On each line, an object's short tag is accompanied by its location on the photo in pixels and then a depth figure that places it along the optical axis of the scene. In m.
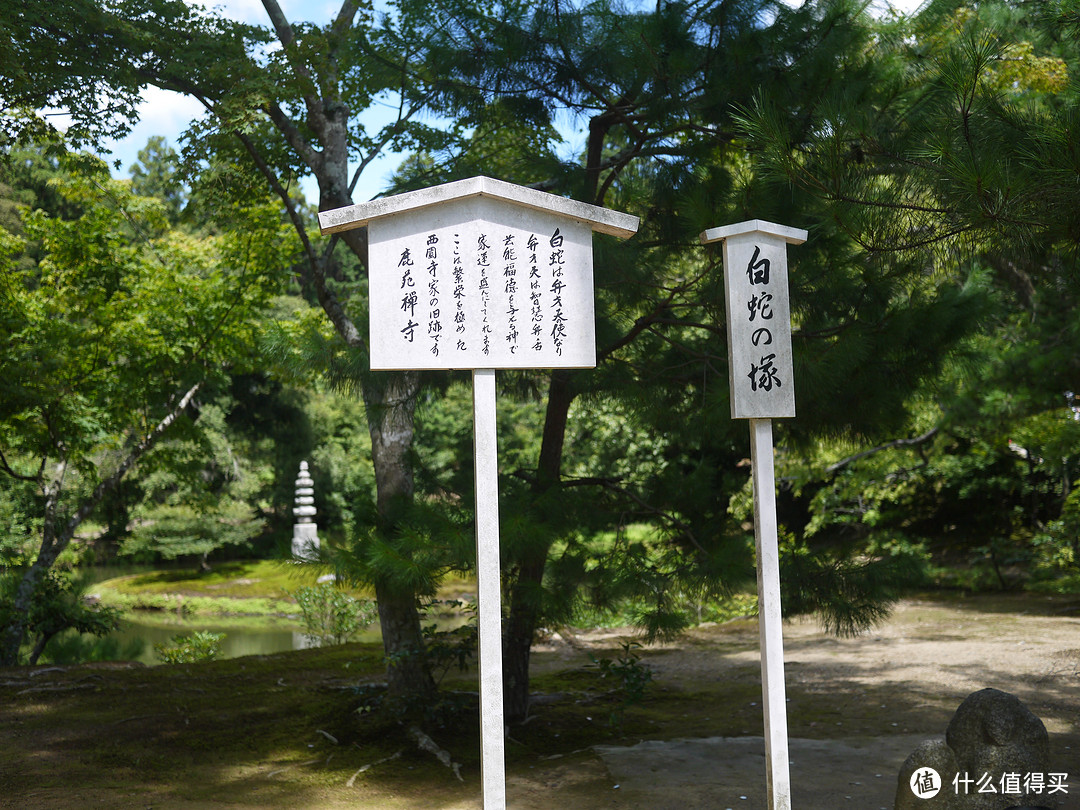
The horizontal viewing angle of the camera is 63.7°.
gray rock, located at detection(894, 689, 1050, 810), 3.01
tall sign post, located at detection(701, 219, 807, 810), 3.09
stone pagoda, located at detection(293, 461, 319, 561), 15.02
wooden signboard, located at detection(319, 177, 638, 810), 2.93
